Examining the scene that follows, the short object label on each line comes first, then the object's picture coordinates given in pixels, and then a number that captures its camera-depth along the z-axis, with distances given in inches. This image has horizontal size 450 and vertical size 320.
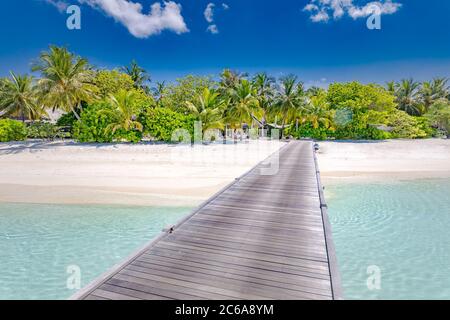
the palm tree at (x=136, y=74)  2096.5
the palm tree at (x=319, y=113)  1596.7
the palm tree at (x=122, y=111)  1049.6
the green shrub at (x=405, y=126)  1481.3
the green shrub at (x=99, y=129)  1076.5
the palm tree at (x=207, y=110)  1205.7
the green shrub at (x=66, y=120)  1347.2
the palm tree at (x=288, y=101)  1653.5
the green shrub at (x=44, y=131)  1267.2
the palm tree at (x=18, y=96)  1413.6
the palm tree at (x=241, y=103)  1464.1
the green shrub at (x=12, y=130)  1207.6
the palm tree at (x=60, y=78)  1143.0
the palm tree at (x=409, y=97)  2139.1
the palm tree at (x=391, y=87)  2228.2
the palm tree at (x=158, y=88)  2244.1
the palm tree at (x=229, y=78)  1722.4
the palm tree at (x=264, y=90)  1820.9
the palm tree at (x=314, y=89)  2486.0
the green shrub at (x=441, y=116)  1461.6
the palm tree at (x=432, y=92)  2084.5
